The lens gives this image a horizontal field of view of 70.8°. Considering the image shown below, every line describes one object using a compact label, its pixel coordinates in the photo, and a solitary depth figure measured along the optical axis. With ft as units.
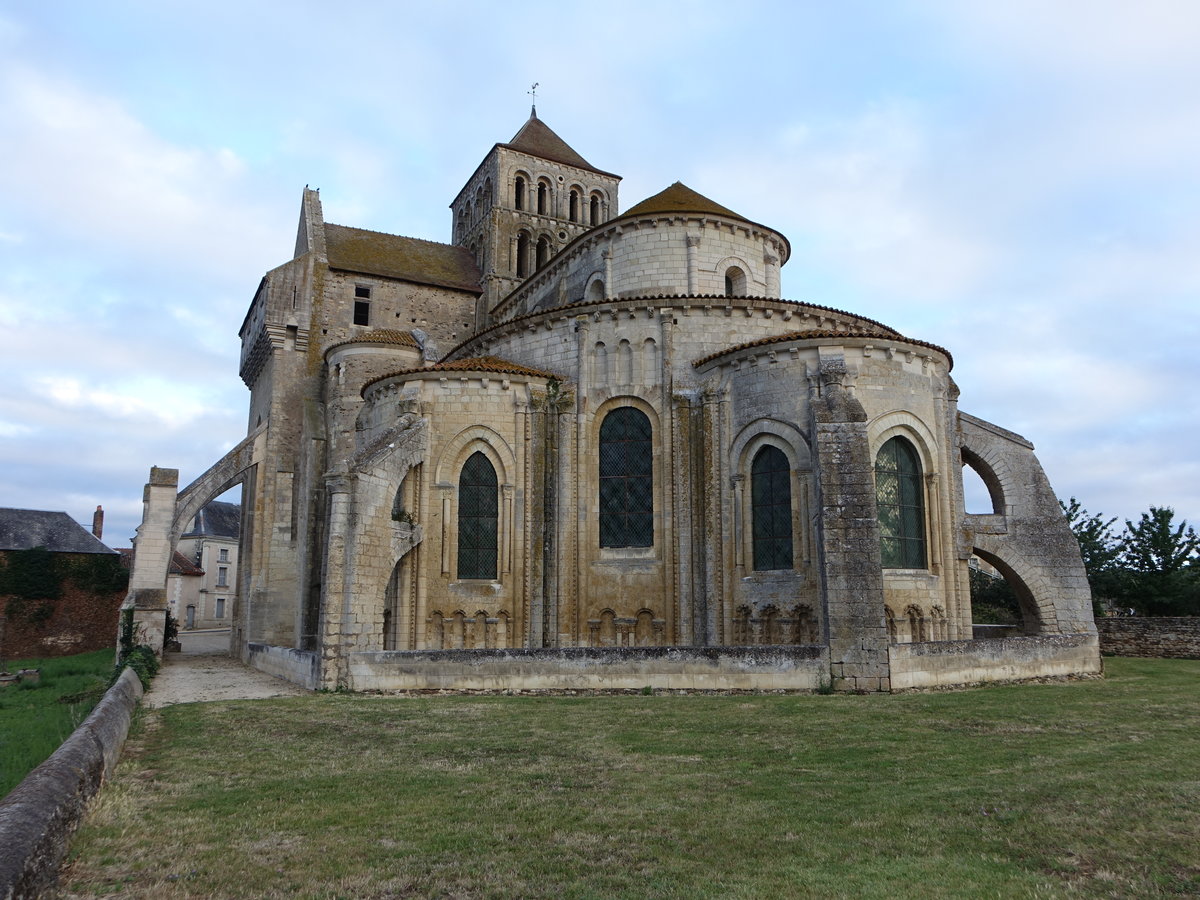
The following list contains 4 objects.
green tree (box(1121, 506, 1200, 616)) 81.41
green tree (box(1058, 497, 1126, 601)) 86.22
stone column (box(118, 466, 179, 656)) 73.15
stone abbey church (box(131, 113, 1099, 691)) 44.96
